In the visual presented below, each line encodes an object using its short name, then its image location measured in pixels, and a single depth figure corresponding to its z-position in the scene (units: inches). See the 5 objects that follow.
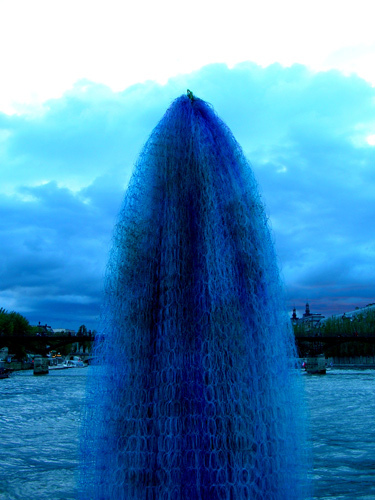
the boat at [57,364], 3893.7
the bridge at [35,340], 2664.9
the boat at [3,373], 2478.7
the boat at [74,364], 4390.8
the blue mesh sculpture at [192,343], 116.4
